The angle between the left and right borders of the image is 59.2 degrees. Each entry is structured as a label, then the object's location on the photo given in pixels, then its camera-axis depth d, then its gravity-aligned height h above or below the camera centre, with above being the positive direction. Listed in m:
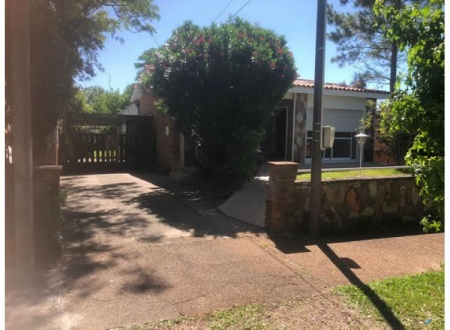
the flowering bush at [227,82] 9.88 +1.48
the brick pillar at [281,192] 6.58 -0.85
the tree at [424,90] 3.45 +0.50
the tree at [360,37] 17.67 +5.01
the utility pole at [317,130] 6.17 +0.19
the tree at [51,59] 5.39 +1.11
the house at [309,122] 15.52 +0.82
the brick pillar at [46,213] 5.15 -1.00
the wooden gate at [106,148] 16.55 -0.40
